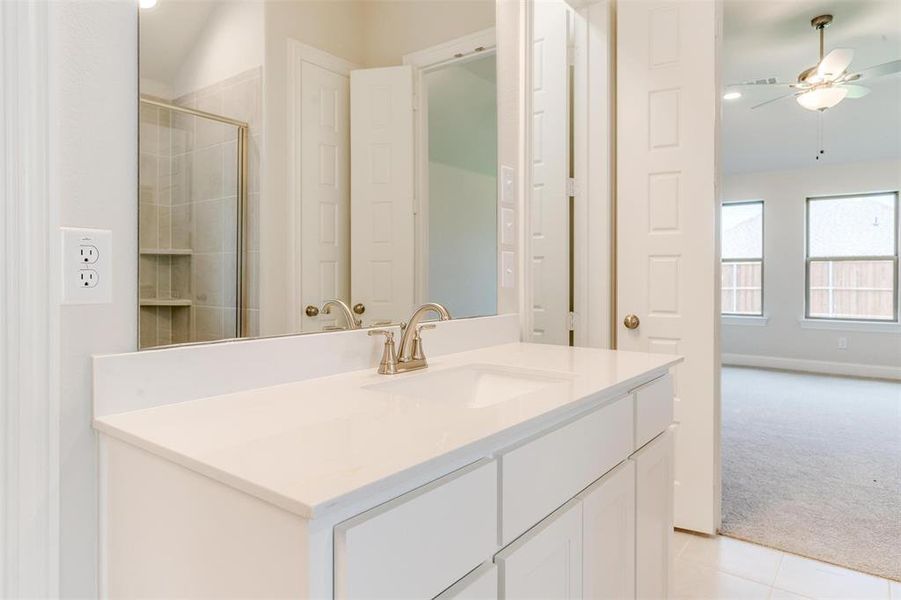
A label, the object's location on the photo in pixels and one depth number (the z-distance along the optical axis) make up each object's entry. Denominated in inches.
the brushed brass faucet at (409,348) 51.0
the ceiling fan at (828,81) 117.9
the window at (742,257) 255.3
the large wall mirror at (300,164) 38.5
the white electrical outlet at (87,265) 33.1
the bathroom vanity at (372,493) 23.7
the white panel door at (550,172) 96.8
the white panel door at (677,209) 87.4
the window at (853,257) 225.9
